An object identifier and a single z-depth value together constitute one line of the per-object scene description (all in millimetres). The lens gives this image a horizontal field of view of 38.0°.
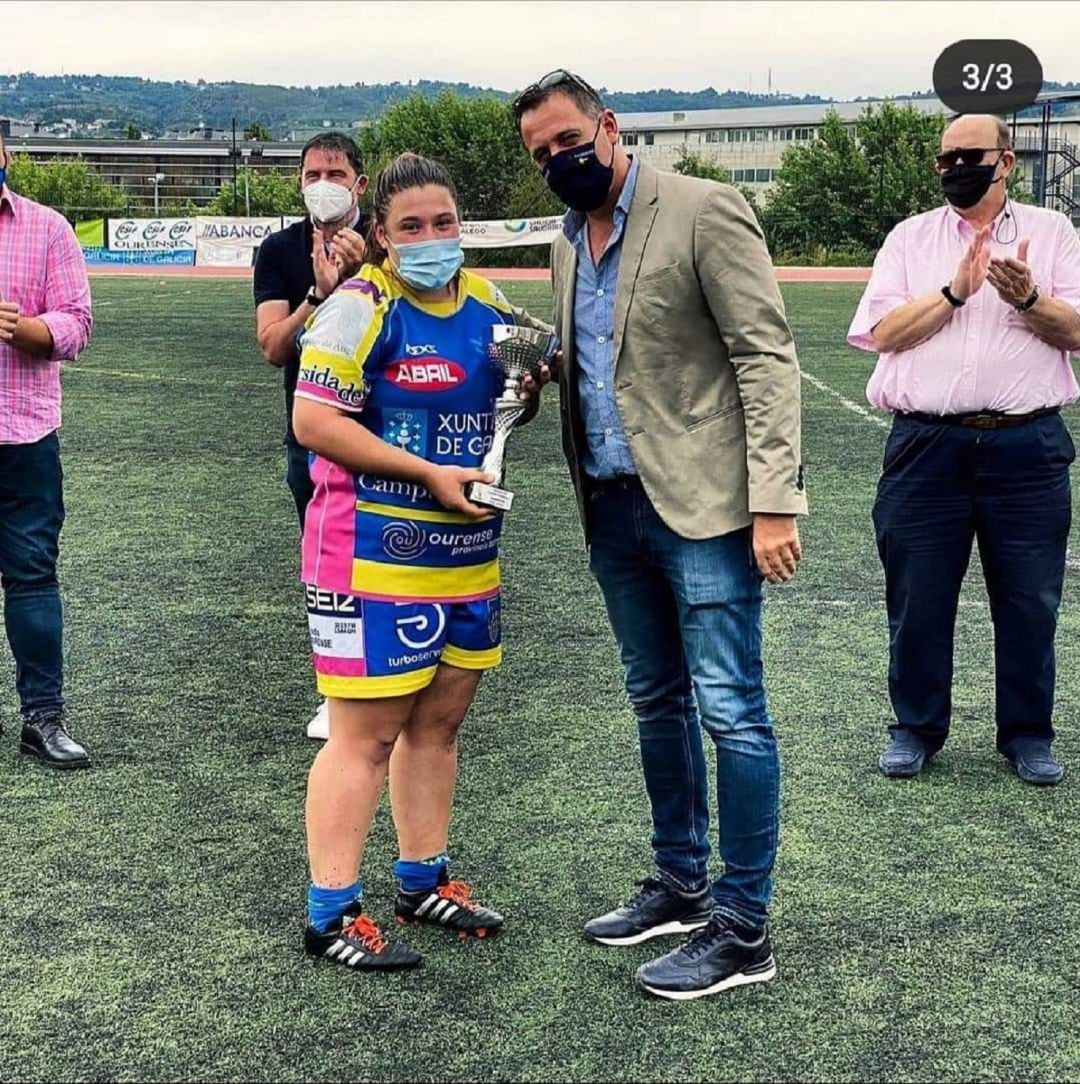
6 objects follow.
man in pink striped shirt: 4914
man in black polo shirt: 4484
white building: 115750
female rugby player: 3320
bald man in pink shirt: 4637
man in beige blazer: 3254
